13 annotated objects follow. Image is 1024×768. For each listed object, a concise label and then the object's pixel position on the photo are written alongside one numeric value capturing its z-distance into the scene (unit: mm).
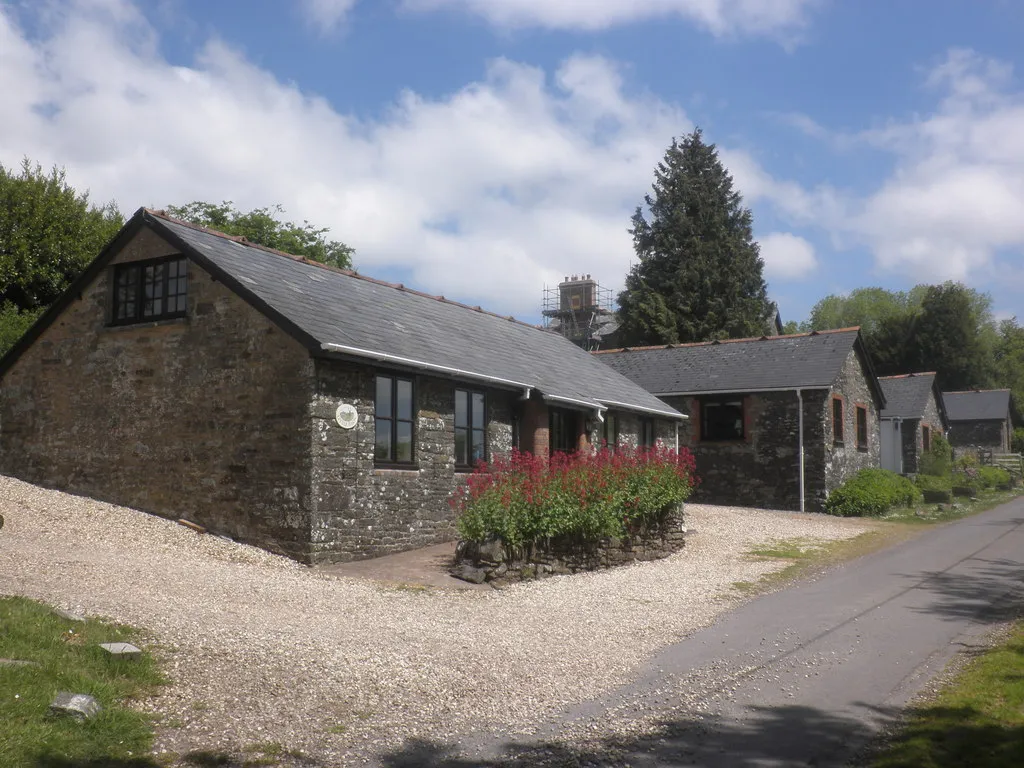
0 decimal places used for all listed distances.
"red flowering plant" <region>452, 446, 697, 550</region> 13750
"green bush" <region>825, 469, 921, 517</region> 26391
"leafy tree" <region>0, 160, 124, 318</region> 27578
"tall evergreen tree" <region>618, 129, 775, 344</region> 47906
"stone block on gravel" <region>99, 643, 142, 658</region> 7172
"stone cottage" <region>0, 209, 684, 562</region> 14227
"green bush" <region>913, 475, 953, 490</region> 31453
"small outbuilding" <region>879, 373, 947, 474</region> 37969
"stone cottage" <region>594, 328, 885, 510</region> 27438
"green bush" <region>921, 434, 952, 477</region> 37188
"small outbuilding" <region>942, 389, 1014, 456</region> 56781
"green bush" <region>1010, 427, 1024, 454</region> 63219
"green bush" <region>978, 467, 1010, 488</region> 36562
